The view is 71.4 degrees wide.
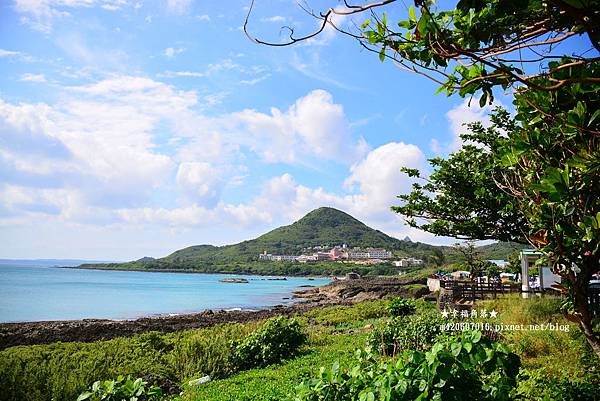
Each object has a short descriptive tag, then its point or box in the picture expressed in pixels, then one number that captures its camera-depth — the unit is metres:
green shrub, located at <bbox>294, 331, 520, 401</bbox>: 2.44
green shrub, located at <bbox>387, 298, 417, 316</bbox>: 17.08
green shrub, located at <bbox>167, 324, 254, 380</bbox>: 10.04
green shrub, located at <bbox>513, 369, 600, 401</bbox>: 3.77
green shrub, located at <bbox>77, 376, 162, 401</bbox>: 3.21
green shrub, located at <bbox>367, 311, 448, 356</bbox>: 8.73
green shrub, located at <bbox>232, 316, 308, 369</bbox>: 10.51
